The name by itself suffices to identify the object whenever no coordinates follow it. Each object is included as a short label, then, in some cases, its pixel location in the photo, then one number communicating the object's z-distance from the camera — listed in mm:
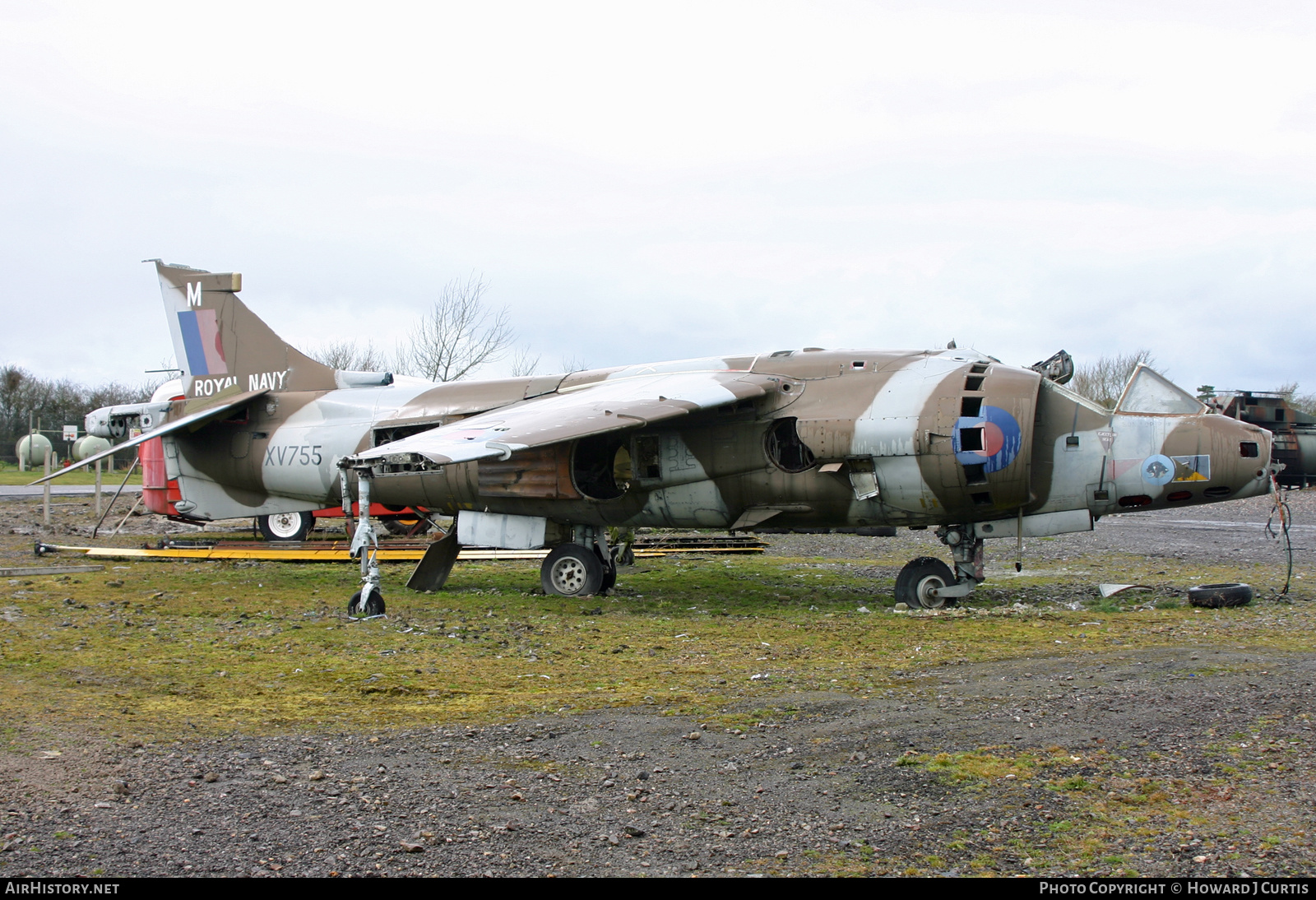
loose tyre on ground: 11766
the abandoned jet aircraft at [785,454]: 11938
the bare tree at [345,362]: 49219
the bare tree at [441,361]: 40406
